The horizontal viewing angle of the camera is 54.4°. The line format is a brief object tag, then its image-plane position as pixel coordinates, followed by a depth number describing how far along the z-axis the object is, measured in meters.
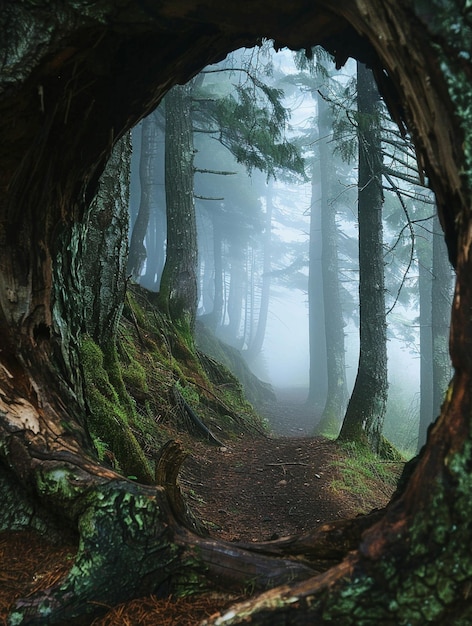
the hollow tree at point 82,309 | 1.52
